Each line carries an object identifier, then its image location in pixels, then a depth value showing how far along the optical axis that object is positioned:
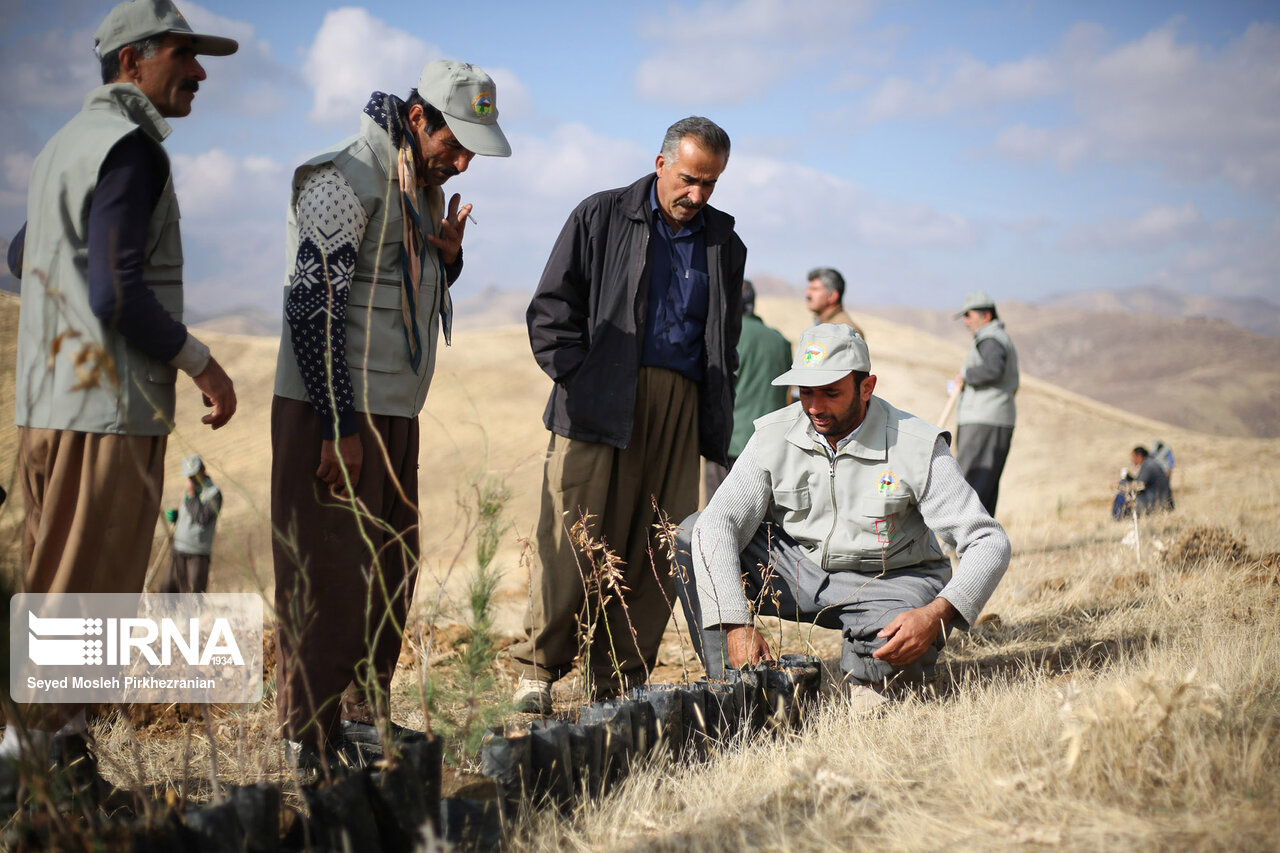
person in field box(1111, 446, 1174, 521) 9.39
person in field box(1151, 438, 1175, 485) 11.85
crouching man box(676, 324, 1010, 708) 3.32
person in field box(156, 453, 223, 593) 7.34
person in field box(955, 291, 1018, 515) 6.94
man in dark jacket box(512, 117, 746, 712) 3.78
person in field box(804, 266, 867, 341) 6.50
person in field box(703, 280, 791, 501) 6.67
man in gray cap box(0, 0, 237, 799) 2.58
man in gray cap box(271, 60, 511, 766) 2.98
